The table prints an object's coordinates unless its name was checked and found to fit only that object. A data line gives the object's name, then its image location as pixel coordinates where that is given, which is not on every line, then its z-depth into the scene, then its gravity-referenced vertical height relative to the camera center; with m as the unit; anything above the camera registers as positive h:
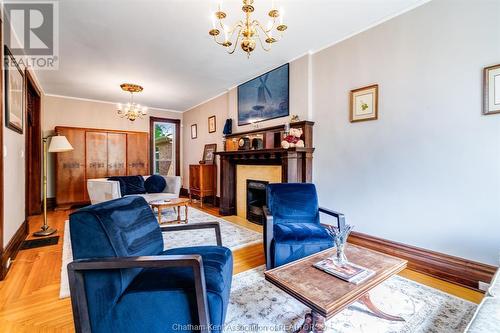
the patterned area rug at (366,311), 1.55 -1.08
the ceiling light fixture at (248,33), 1.86 +1.61
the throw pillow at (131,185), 4.50 -0.42
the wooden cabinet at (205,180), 5.51 -0.40
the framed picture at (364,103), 2.76 +0.73
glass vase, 1.57 -0.63
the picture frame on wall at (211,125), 5.78 +0.95
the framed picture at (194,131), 6.61 +0.91
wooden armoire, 5.22 +0.11
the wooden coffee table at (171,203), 3.69 -0.65
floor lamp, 3.51 +0.25
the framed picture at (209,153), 5.74 +0.26
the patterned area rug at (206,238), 2.99 -1.05
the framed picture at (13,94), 2.44 +0.80
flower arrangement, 1.56 -0.52
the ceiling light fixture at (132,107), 4.65 +1.18
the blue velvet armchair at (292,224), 2.13 -0.63
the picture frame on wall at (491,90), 1.96 +0.63
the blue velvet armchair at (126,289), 1.13 -0.64
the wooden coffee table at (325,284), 1.17 -0.68
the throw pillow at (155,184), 4.86 -0.43
